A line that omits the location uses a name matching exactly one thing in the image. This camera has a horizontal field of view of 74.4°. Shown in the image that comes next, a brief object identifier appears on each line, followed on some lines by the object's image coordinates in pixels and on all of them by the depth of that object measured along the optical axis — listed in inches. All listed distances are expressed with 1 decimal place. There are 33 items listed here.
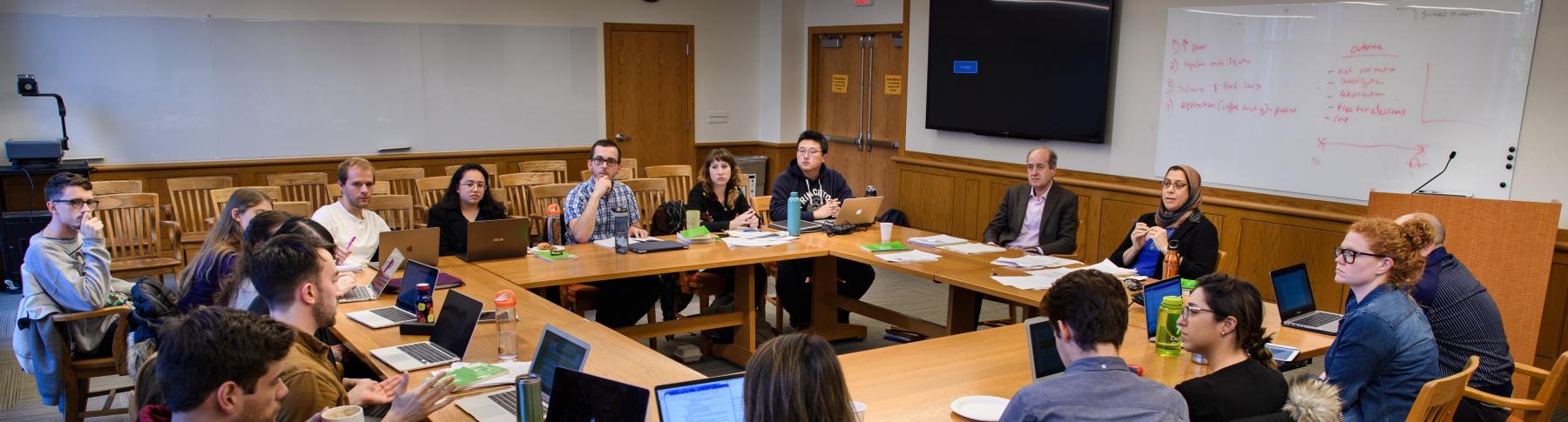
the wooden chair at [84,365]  148.1
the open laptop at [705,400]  88.5
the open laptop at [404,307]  140.7
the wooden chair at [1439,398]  100.3
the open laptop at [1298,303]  145.9
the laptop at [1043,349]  110.6
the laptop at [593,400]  88.0
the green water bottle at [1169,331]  126.7
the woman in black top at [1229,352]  95.4
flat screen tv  268.8
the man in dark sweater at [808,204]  223.9
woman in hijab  177.3
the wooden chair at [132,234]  232.8
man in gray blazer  211.6
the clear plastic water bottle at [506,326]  123.3
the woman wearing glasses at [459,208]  197.6
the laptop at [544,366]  99.6
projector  264.7
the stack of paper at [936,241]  208.1
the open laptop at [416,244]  167.3
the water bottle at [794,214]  213.8
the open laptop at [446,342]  121.4
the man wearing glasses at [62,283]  146.1
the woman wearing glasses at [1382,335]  110.0
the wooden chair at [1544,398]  116.3
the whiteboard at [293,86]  284.2
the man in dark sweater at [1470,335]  127.0
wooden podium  173.8
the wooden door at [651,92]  367.6
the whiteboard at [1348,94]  198.4
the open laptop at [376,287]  155.0
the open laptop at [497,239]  181.6
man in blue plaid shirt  199.9
